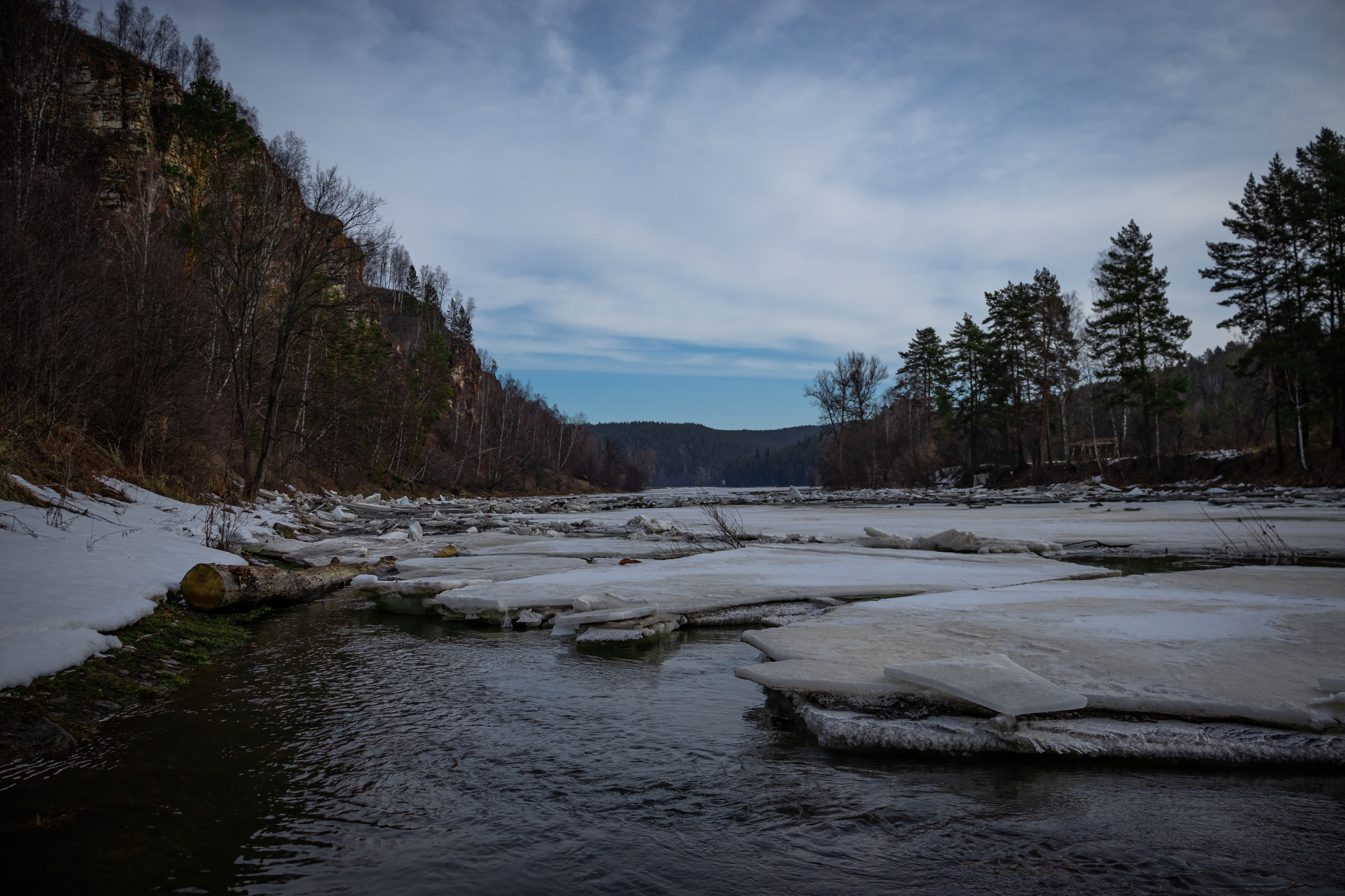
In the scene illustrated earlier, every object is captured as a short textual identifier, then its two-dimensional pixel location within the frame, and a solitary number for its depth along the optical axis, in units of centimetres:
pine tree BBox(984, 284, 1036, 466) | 3756
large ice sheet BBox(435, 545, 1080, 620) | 646
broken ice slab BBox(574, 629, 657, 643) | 540
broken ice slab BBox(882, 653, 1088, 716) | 293
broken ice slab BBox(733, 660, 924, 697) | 335
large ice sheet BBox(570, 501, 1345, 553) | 1080
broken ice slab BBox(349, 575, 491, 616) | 695
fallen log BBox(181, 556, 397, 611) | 611
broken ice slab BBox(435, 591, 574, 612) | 611
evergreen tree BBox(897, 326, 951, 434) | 5244
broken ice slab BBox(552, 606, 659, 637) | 550
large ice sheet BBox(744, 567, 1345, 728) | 311
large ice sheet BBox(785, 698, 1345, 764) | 274
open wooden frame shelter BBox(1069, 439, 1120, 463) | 3569
